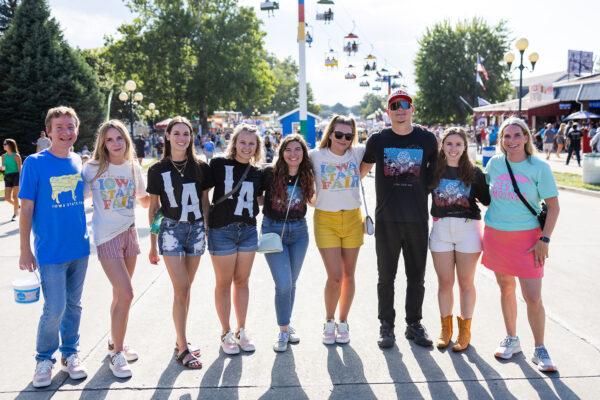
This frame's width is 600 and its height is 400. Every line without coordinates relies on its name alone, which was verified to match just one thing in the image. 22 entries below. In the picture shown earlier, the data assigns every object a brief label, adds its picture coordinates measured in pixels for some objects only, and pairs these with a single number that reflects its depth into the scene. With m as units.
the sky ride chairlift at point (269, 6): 17.98
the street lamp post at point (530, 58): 19.45
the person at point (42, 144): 15.42
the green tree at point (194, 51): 42.91
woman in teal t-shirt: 3.59
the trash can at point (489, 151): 18.97
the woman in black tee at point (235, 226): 3.86
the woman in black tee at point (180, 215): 3.70
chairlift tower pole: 19.78
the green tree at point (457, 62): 50.50
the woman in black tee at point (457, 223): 3.88
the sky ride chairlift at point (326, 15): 18.81
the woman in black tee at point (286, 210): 4.02
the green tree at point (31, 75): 27.61
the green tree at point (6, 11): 35.41
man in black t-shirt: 3.96
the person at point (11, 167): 11.01
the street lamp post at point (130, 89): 24.19
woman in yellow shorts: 4.08
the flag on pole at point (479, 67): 32.00
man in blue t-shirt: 3.38
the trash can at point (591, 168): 14.70
